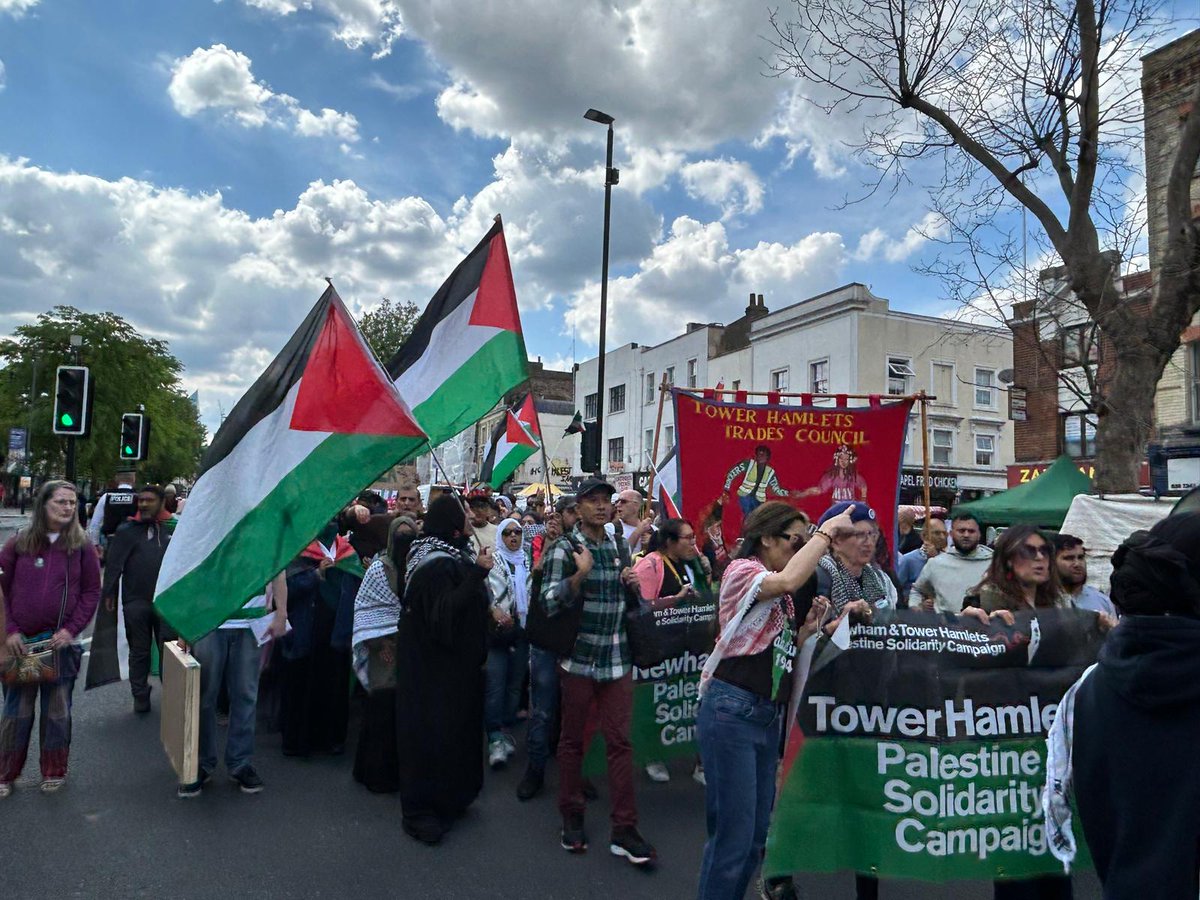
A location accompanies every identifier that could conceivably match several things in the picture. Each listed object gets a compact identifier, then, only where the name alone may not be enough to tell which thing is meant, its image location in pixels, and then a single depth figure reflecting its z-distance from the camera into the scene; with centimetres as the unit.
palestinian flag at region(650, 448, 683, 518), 909
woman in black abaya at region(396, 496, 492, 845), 495
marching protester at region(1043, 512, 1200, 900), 189
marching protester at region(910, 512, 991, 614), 561
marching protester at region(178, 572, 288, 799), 557
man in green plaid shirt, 464
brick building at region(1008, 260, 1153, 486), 2431
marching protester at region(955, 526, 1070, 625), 429
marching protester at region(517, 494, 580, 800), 564
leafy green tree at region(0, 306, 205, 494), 4500
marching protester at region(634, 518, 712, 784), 579
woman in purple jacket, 535
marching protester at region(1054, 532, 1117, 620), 470
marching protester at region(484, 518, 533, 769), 650
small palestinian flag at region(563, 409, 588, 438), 1242
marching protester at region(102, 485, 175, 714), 769
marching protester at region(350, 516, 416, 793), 558
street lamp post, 1952
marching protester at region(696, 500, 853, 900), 342
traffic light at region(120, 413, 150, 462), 1772
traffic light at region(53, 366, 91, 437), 1249
